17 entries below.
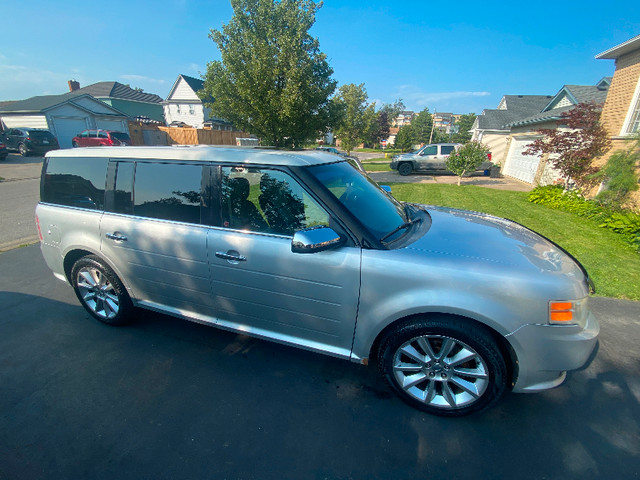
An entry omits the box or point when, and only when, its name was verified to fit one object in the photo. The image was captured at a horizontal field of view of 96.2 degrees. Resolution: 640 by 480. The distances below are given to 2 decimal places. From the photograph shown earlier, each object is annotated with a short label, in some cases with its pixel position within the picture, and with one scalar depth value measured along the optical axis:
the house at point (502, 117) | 20.47
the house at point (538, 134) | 11.84
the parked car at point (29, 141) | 18.92
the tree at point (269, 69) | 9.48
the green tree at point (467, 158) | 11.80
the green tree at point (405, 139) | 43.78
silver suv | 1.82
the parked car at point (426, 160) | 16.05
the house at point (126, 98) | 31.33
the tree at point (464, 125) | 52.28
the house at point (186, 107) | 34.06
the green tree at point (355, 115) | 22.96
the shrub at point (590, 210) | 5.90
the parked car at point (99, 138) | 18.77
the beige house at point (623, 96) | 7.58
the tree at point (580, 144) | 8.33
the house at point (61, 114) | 21.41
